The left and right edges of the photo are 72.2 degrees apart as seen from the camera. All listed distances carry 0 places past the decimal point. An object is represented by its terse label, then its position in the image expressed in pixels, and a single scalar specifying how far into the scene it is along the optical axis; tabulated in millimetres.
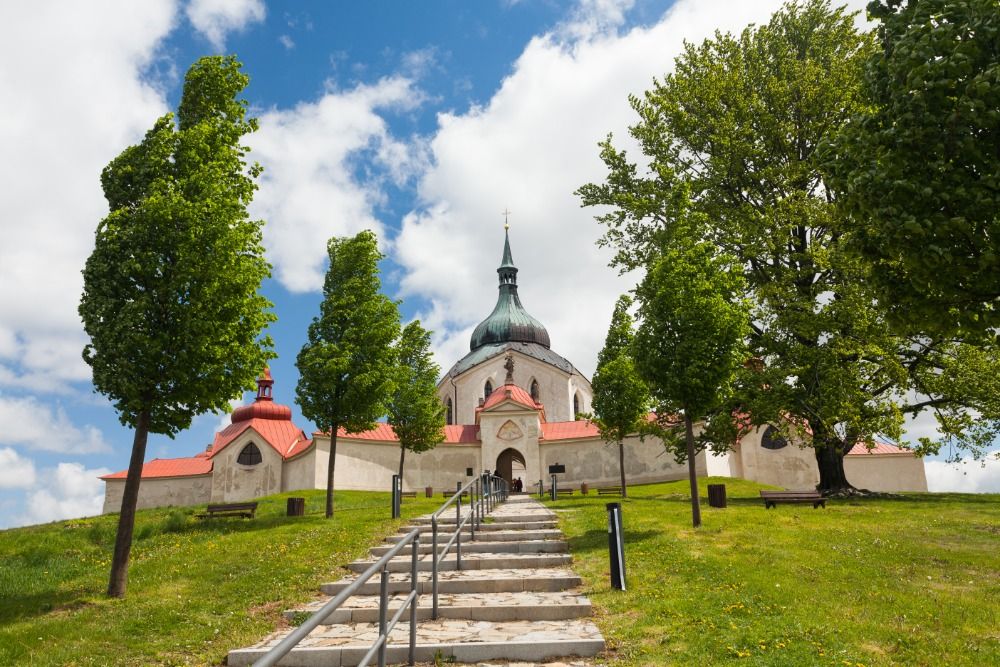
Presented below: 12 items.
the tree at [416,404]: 31297
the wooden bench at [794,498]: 19545
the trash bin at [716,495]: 19680
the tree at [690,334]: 15648
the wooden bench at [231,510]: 19828
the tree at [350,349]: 21266
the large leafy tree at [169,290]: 11797
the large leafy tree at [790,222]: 20312
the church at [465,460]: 37000
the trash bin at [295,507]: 20219
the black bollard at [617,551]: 9555
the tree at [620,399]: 28281
